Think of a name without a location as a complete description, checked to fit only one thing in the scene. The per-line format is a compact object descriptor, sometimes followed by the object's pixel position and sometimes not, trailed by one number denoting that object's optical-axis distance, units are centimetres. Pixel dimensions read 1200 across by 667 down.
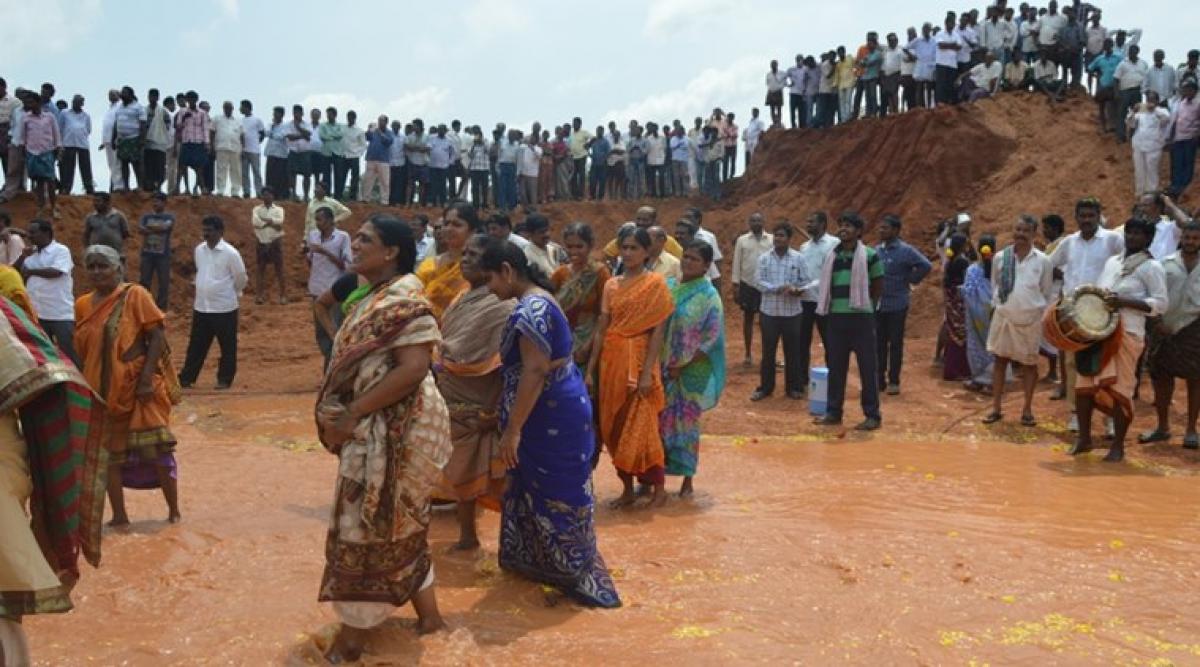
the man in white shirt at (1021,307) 962
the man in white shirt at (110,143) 1700
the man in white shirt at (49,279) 1034
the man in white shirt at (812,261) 1184
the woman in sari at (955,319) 1205
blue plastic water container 1059
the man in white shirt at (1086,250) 955
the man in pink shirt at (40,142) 1558
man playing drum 812
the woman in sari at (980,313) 1151
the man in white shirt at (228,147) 1823
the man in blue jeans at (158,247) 1438
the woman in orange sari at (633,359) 648
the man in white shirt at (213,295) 1177
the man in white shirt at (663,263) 766
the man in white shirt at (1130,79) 1769
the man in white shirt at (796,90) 2216
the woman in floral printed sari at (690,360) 697
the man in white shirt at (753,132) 2358
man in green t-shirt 977
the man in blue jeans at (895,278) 1152
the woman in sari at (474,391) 547
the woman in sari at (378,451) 393
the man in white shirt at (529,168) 2208
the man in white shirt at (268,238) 1662
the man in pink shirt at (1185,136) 1528
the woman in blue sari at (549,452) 470
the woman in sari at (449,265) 613
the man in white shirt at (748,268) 1320
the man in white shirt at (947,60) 1973
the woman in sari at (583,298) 671
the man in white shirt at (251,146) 1867
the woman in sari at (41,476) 308
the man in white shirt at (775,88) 2261
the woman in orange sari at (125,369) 591
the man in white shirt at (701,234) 1086
